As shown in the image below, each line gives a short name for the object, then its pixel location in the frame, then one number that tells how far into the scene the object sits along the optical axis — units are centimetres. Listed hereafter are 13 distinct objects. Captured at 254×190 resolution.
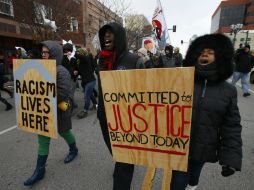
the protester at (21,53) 1013
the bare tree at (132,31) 3380
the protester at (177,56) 892
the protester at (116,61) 215
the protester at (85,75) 579
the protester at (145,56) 647
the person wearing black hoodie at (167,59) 728
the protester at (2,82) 661
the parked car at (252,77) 1209
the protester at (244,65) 848
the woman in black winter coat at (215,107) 180
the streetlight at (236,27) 3132
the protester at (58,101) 271
